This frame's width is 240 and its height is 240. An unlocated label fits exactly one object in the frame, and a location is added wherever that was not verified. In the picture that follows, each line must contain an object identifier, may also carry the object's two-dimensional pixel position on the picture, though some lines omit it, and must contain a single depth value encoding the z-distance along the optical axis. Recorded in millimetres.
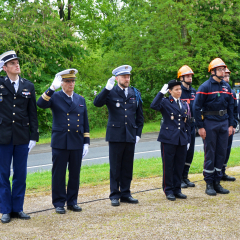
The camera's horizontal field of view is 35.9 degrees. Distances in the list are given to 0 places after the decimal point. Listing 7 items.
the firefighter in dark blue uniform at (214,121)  6617
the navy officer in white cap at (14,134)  5129
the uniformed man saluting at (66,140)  5500
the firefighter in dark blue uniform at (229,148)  7602
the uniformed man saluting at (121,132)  5949
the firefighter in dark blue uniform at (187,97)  7230
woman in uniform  6234
